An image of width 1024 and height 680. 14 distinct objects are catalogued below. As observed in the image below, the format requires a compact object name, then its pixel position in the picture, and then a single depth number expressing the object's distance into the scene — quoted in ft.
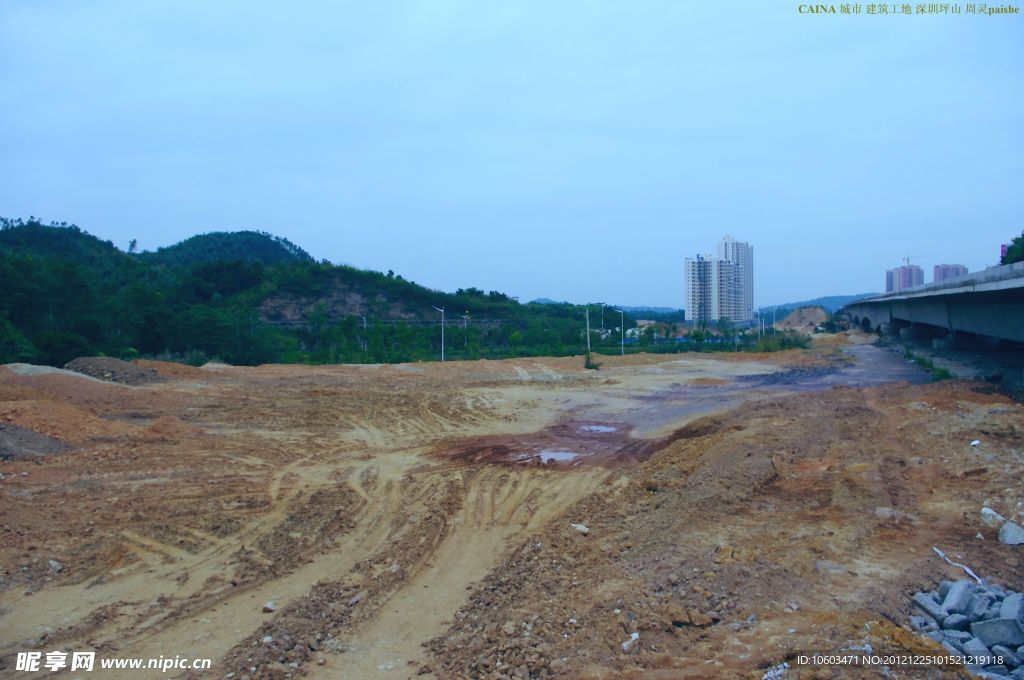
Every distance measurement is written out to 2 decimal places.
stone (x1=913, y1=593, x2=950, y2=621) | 15.85
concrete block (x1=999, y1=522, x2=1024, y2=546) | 20.79
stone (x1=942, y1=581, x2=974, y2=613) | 15.81
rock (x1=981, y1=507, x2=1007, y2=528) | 22.48
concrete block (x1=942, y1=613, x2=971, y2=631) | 15.28
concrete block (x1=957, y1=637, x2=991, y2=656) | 13.92
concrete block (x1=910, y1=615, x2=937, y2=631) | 15.56
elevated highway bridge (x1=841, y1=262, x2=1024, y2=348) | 65.00
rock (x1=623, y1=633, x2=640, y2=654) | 15.84
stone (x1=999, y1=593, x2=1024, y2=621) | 14.78
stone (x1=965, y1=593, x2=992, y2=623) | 15.35
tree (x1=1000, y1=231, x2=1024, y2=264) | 157.81
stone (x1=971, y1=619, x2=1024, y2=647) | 14.01
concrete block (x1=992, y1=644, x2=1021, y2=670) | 13.46
